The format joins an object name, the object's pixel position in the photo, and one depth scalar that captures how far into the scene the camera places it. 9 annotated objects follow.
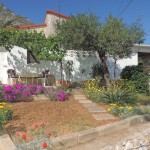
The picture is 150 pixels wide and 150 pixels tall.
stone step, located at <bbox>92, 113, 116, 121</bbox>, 4.19
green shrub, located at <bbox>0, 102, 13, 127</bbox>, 3.61
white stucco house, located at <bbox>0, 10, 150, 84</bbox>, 7.99
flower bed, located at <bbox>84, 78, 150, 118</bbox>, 4.42
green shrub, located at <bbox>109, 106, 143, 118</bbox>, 4.29
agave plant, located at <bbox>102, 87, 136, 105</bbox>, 5.38
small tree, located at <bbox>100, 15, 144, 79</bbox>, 6.69
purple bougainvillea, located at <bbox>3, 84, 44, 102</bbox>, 5.14
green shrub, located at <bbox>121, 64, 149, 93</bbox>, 7.36
